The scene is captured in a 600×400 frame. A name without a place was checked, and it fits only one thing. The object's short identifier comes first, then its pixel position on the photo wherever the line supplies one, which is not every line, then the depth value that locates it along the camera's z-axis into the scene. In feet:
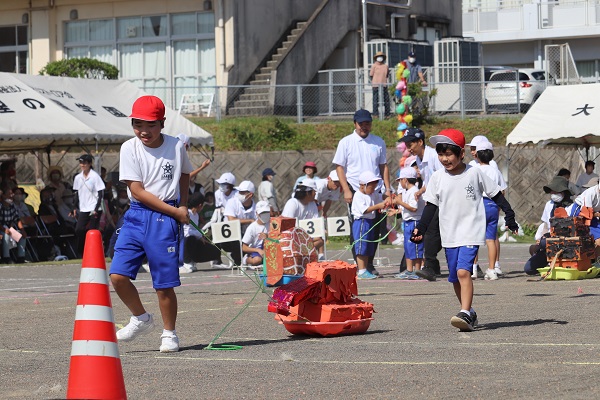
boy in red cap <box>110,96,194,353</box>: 31.81
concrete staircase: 119.14
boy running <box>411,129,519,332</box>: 36.29
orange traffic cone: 22.41
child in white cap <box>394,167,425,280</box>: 56.95
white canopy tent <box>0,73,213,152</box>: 77.51
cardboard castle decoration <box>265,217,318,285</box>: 52.75
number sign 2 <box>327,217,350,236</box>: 63.93
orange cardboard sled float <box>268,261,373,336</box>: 35.19
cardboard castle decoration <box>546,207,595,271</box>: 53.72
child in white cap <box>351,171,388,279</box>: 56.03
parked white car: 114.23
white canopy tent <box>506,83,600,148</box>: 70.38
